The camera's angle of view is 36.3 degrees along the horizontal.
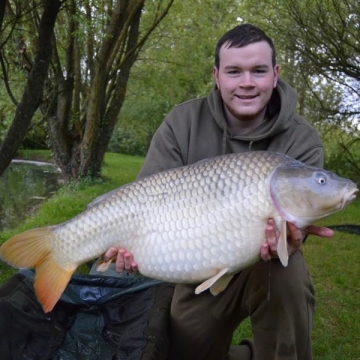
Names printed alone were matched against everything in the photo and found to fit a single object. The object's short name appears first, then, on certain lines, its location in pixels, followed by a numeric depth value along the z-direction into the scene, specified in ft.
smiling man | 5.38
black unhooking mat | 5.75
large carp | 4.44
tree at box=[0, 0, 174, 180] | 22.15
